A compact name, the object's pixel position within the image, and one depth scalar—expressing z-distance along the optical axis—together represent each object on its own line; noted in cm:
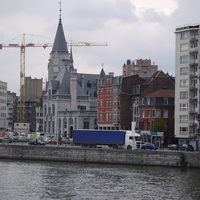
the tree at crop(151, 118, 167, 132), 13025
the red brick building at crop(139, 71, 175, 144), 13538
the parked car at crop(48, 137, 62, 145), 12479
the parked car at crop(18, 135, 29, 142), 13382
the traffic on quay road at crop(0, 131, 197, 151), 10506
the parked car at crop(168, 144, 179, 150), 10795
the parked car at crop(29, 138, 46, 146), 11700
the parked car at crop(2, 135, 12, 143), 12302
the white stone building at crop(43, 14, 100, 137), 17788
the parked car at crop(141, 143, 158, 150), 10406
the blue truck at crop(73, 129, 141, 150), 10675
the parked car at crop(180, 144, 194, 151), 10362
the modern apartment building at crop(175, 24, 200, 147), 11862
